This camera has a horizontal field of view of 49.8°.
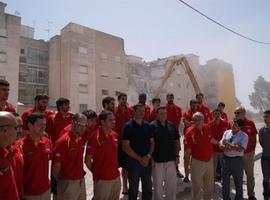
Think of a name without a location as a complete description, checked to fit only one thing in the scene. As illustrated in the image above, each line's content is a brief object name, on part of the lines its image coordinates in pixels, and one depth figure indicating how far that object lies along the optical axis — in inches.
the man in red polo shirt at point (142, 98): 288.3
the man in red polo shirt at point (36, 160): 148.2
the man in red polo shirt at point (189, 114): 327.0
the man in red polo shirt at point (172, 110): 329.7
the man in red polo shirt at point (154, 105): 302.2
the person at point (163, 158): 233.6
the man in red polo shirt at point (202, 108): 340.5
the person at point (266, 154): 266.5
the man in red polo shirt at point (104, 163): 188.4
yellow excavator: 1259.8
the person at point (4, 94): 193.9
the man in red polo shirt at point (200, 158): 240.4
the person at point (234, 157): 244.5
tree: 3166.8
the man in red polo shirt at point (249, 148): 272.7
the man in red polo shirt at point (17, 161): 119.3
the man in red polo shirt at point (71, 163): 166.6
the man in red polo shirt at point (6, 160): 106.1
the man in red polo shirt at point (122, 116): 265.3
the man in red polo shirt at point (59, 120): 229.1
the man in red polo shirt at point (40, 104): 225.6
